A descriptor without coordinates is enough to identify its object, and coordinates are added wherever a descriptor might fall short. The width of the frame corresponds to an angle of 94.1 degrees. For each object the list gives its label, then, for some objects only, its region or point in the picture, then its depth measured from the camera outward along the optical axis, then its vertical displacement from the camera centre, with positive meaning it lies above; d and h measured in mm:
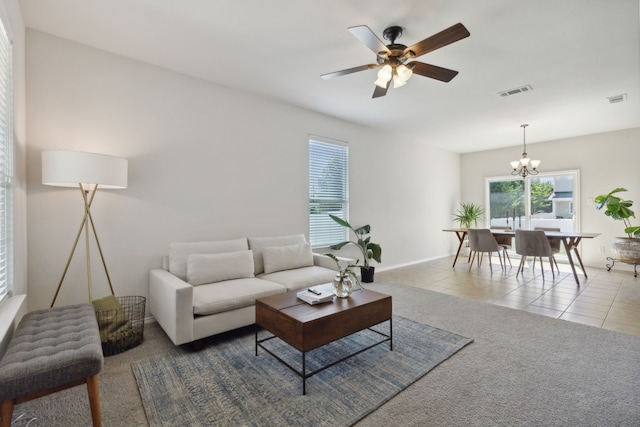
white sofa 2391 -705
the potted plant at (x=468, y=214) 7191 -139
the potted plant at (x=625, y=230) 4953 -393
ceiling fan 2080 +1197
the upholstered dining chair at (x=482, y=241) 5371 -604
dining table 4645 -470
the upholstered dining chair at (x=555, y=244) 5148 -636
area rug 1700 -1158
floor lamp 2232 +324
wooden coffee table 1937 -765
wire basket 2393 -986
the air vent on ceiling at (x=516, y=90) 3674 +1496
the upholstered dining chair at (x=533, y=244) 4697 -585
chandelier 5422 +832
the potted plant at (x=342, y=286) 2430 -621
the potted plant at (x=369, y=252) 4420 -636
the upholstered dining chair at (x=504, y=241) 5905 -658
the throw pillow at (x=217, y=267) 2871 -565
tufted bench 1256 -676
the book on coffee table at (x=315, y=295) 2268 -674
